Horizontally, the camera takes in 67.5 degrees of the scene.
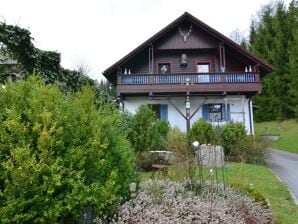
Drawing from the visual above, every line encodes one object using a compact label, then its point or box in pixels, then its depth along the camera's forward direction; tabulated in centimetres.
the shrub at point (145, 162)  736
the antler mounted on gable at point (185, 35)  1413
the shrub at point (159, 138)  892
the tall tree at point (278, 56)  2054
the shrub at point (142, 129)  876
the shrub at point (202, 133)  965
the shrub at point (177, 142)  699
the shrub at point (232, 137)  962
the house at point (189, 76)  1313
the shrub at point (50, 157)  234
